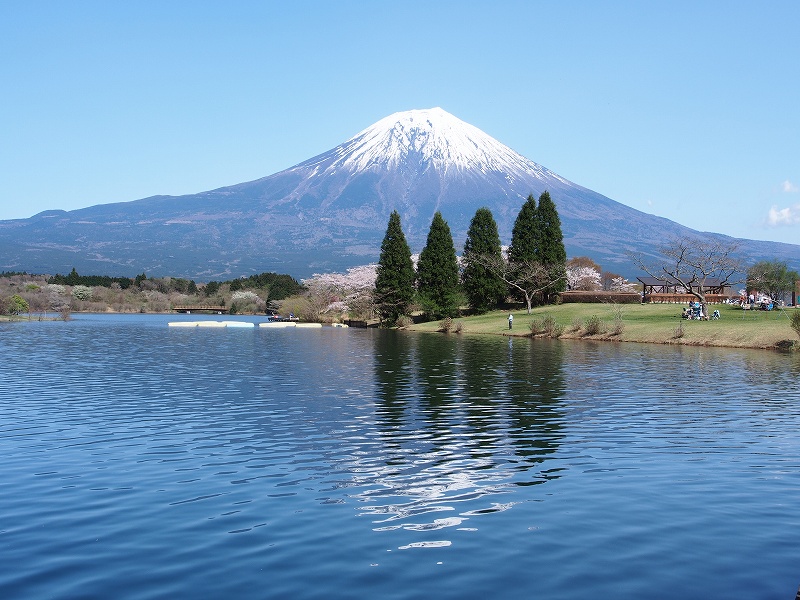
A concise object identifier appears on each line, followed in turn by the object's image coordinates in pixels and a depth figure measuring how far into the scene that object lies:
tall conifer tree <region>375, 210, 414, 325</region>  91.19
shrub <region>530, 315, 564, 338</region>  67.75
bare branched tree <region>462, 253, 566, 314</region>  88.81
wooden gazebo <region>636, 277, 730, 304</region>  97.12
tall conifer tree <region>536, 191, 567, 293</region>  92.19
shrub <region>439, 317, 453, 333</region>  78.19
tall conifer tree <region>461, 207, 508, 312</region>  90.69
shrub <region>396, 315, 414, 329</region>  88.72
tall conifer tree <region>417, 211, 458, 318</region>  88.88
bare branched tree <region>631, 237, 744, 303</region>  84.25
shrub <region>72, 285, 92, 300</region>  155.27
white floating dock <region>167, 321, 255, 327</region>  96.25
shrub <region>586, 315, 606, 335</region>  65.31
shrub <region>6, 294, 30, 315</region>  112.25
